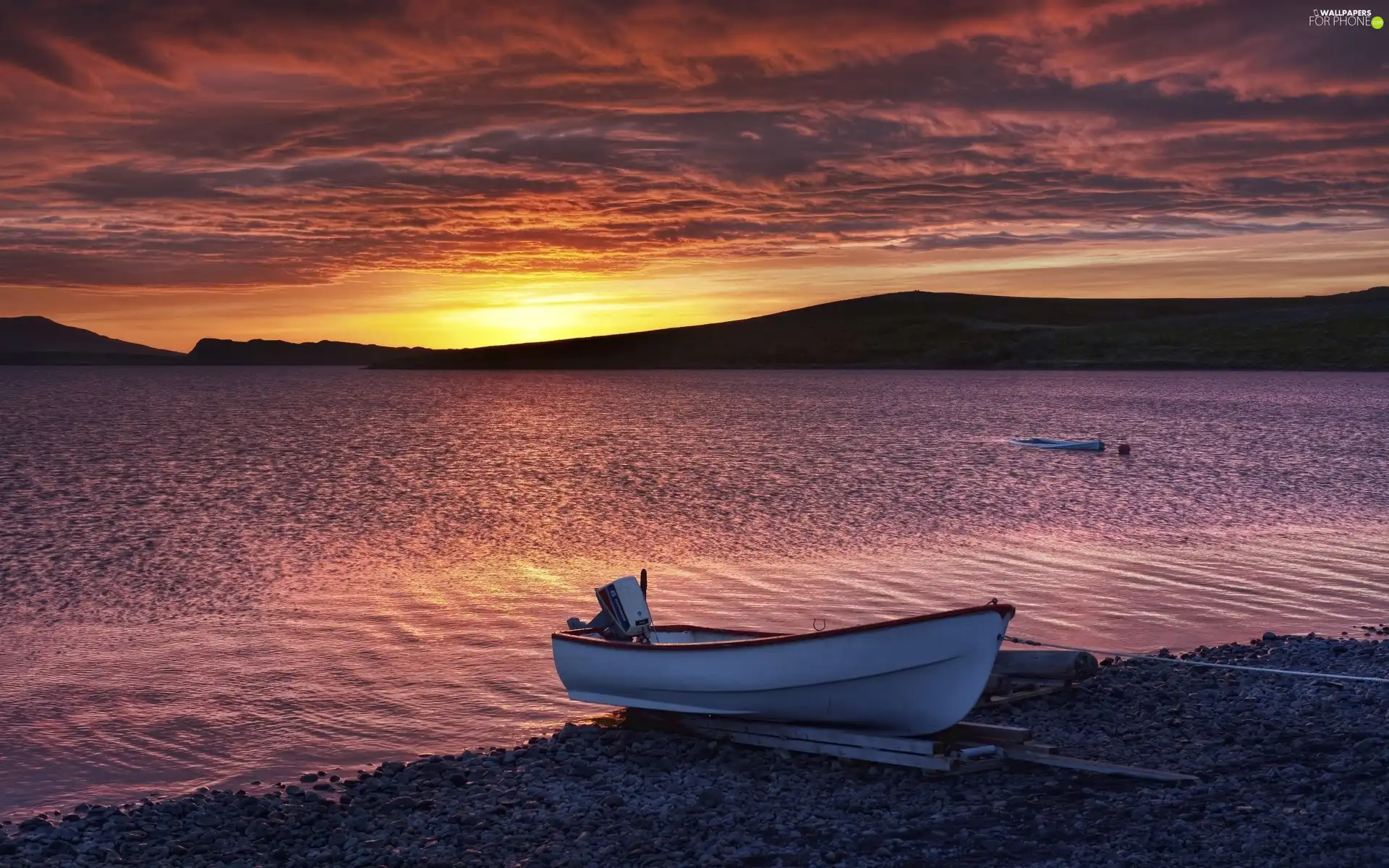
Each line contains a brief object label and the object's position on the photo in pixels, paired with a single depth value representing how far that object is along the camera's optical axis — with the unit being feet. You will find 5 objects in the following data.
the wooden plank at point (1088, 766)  41.16
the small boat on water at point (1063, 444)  216.54
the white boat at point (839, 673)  44.16
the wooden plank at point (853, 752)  42.52
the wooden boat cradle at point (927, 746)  42.37
